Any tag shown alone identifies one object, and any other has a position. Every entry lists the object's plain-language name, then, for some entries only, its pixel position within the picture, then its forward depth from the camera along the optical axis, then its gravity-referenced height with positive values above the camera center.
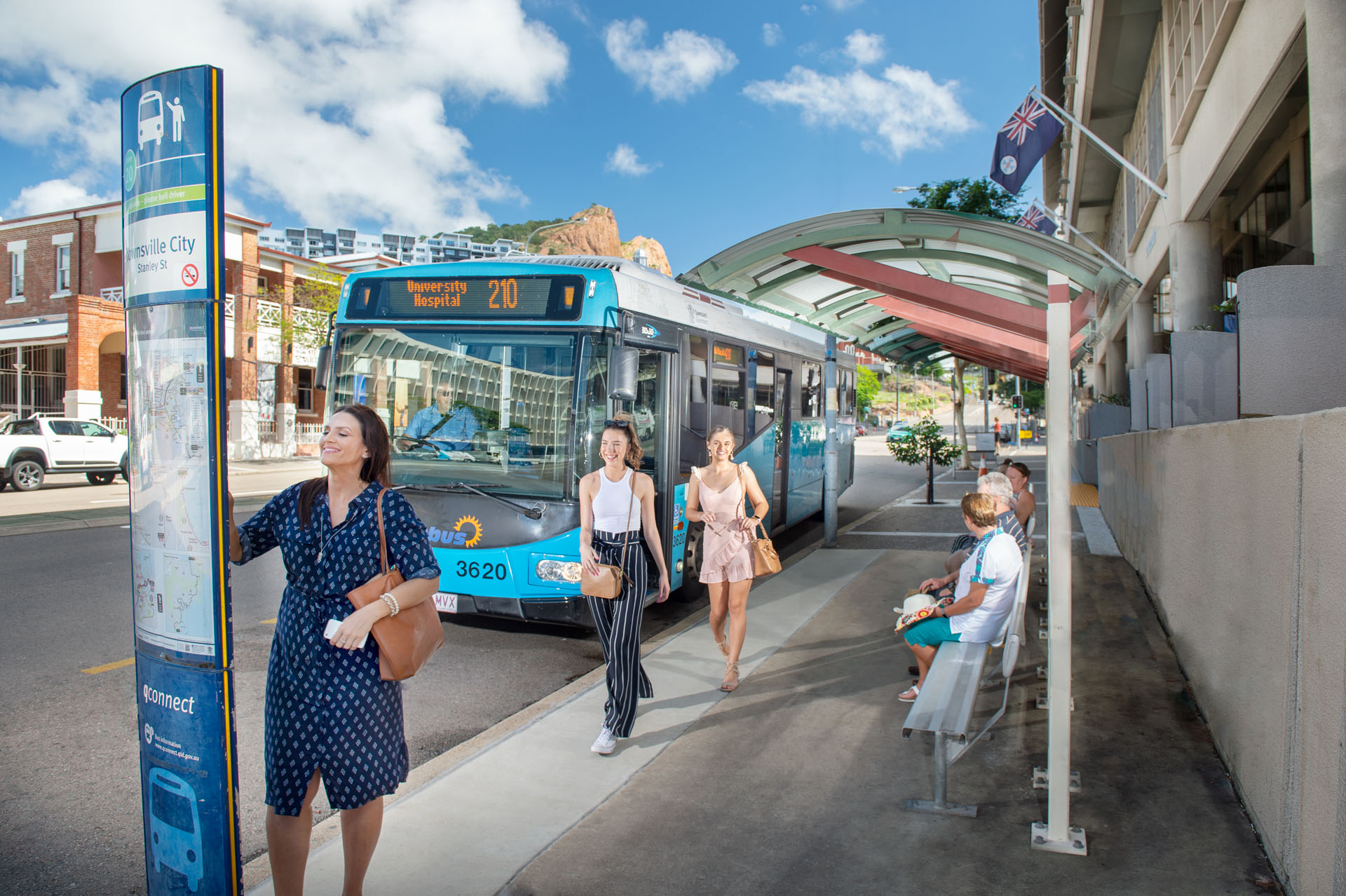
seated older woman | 4.88 -0.87
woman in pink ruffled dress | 6.01 -0.64
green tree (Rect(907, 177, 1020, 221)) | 29.72 +7.84
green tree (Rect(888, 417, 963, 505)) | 18.83 -0.35
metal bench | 4.03 -1.27
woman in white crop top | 4.86 -0.64
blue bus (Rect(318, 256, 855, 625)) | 6.53 +0.30
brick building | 32.81 +4.10
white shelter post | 3.64 -0.60
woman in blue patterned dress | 2.91 -0.77
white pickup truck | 20.59 -0.40
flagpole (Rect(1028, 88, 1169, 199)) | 11.69 +3.69
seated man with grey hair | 5.48 -0.61
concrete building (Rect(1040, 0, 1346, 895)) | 3.14 +0.31
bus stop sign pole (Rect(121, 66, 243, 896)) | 2.72 -0.09
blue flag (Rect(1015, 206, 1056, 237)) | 19.80 +4.75
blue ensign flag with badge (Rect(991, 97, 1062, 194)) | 12.40 +4.03
